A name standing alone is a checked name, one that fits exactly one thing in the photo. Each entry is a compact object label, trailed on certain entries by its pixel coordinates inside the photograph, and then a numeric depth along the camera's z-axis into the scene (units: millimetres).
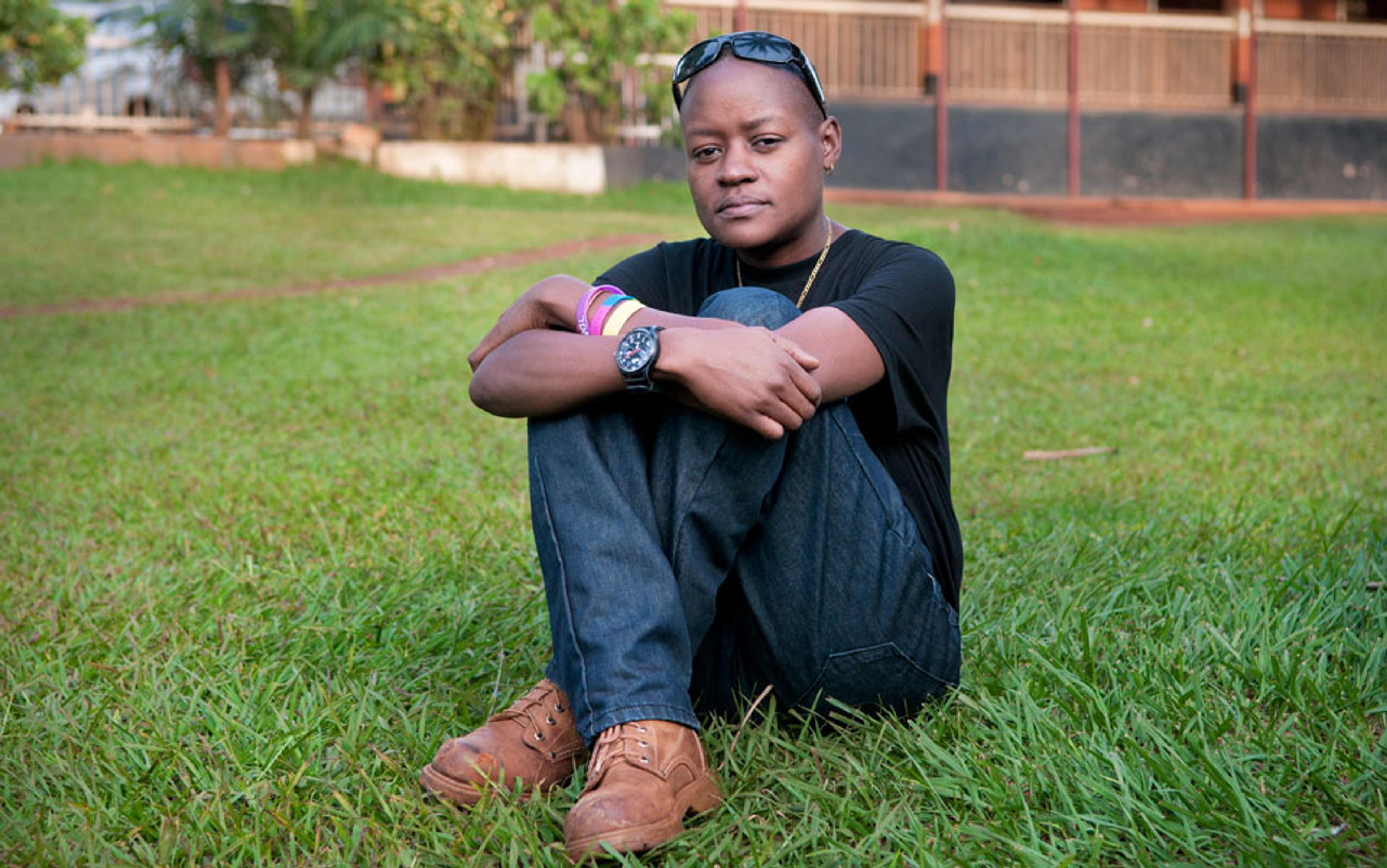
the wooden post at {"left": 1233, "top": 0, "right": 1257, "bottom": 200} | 17484
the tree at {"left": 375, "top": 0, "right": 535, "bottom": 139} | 13930
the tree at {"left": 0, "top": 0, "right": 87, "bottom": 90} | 12828
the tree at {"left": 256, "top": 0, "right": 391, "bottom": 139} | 13695
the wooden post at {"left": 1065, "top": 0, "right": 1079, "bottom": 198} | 16891
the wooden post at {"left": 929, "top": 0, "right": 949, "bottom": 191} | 16453
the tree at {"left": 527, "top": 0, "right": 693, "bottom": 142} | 14016
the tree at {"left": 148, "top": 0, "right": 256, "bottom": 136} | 13641
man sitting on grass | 1966
